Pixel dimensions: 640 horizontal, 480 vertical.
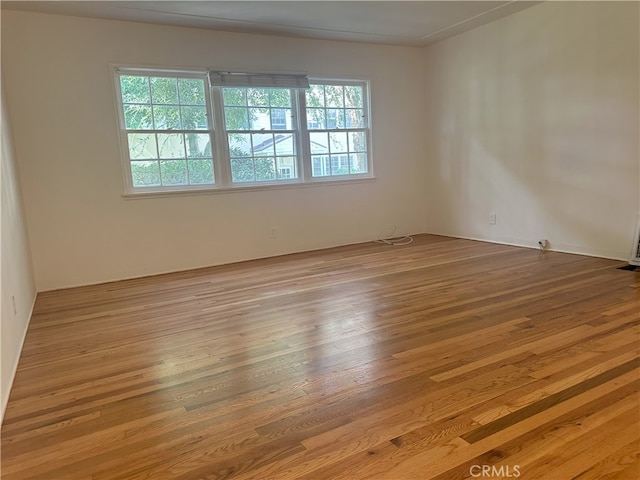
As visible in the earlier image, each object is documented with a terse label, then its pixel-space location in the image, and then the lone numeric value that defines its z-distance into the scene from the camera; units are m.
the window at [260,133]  5.06
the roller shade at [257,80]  4.83
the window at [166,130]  4.59
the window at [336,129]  5.57
